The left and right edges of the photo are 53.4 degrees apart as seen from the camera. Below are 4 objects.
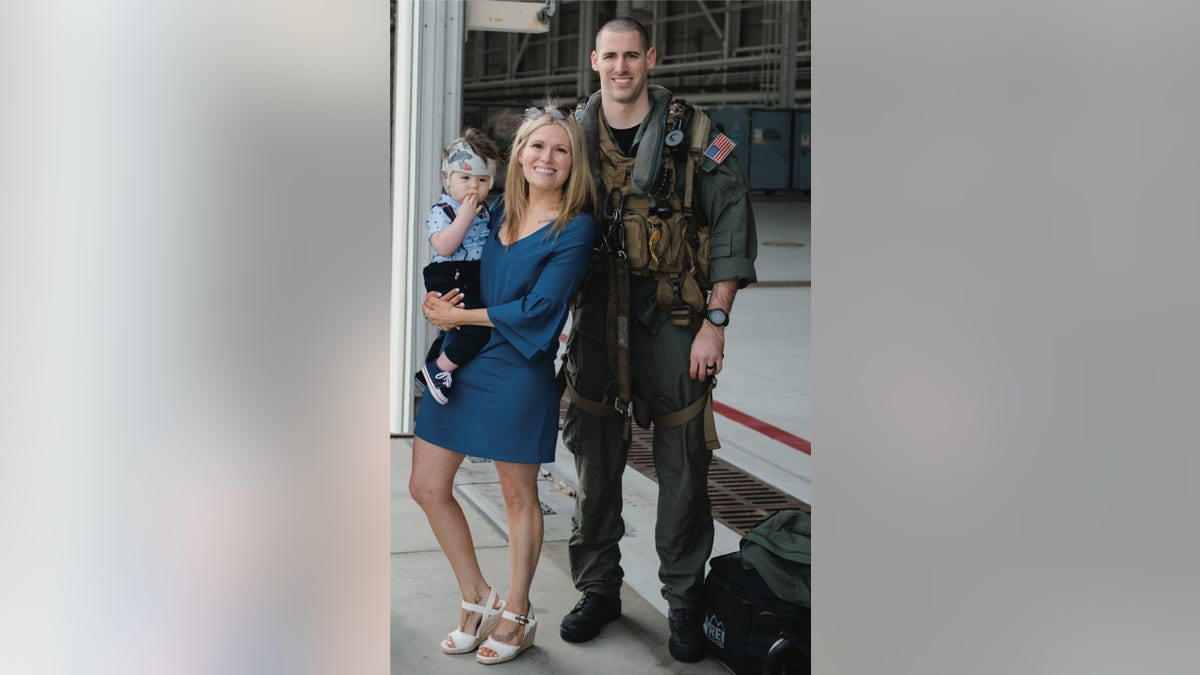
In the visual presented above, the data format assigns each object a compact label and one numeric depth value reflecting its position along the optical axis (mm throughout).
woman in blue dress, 3410
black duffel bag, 3389
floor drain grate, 5141
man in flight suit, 3619
